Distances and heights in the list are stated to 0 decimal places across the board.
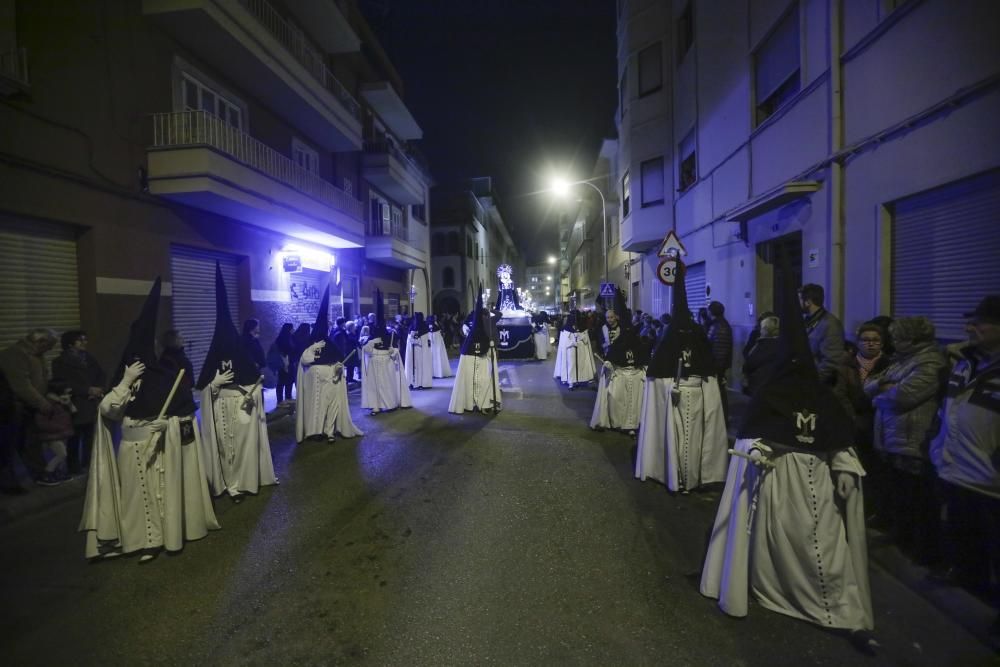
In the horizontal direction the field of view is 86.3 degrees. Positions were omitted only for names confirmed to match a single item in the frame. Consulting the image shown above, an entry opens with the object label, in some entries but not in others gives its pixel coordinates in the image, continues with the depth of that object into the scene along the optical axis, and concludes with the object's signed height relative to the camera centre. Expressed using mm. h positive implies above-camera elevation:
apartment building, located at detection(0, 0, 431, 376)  7863 +3016
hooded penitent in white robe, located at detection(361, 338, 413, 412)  10281 -1203
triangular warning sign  9375 +1190
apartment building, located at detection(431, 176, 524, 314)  42875 +5673
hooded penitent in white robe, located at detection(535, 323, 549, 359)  20875 -1148
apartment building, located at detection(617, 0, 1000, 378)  5266 +2136
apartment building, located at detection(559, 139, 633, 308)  28375 +5828
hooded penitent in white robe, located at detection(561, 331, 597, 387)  13711 -1218
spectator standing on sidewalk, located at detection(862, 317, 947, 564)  3850 -829
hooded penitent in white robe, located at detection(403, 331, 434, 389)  14039 -1271
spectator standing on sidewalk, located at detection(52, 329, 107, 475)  6156 -739
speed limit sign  9125 +693
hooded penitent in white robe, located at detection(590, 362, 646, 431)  8297 -1350
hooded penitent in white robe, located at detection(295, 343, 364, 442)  7969 -1247
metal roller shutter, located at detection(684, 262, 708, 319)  13945 +709
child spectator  5898 -1217
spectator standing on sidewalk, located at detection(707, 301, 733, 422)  8227 -380
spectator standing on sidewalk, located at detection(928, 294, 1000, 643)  3146 -861
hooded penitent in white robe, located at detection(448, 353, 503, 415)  10219 -1327
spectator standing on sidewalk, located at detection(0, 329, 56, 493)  5609 -791
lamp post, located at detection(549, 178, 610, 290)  21047 +5183
